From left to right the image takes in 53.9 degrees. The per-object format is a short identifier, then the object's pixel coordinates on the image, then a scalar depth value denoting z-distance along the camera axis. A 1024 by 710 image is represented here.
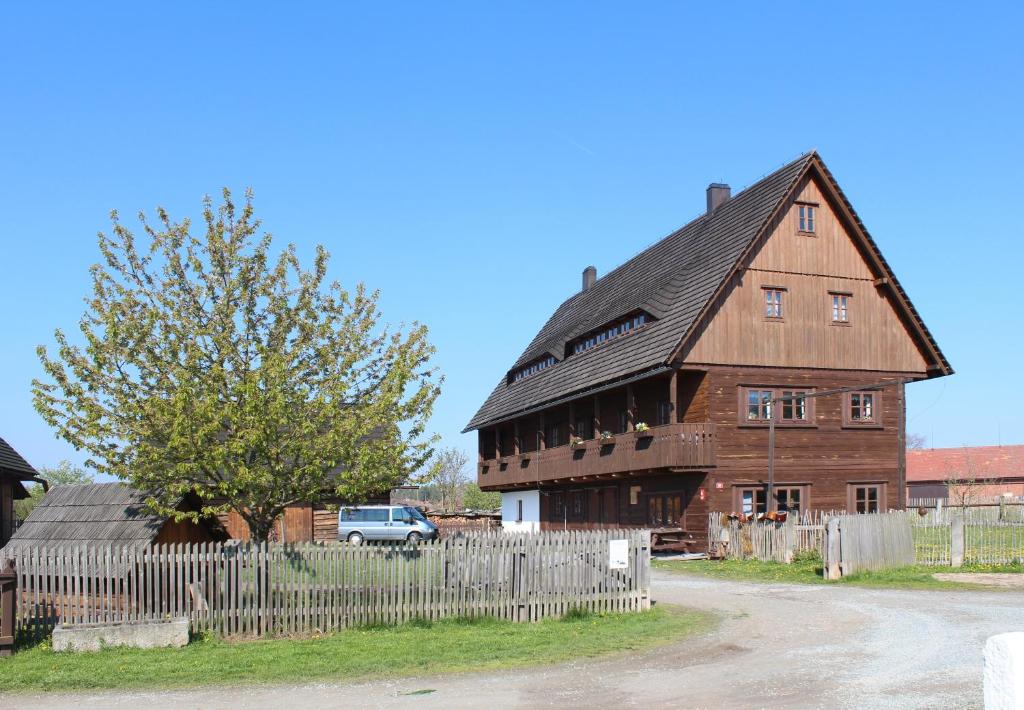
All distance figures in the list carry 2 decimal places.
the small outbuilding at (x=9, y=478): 36.25
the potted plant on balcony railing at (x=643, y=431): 34.16
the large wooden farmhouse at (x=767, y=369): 33.47
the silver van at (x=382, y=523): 39.41
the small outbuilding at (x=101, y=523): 17.05
